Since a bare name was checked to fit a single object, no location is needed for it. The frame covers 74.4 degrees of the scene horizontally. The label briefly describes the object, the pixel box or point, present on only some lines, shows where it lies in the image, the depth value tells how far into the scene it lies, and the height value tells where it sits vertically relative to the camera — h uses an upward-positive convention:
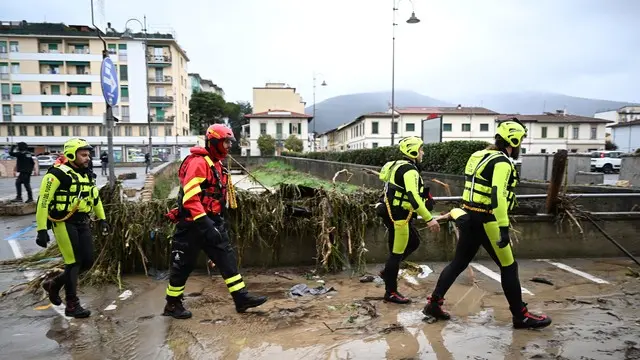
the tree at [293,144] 65.56 +2.10
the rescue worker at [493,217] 3.85 -0.59
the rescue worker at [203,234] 4.28 -0.78
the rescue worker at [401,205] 4.55 -0.55
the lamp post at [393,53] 20.45 +5.86
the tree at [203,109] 81.06 +9.54
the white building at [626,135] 49.81 +2.26
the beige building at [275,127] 72.81 +5.33
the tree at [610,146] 53.44 +1.00
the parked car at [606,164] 31.61 -0.80
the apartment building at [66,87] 60.91 +10.69
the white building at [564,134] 61.38 +2.99
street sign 7.97 +1.52
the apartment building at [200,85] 88.74 +17.76
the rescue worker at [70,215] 4.32 -0.57
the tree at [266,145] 65.94 +1.97
